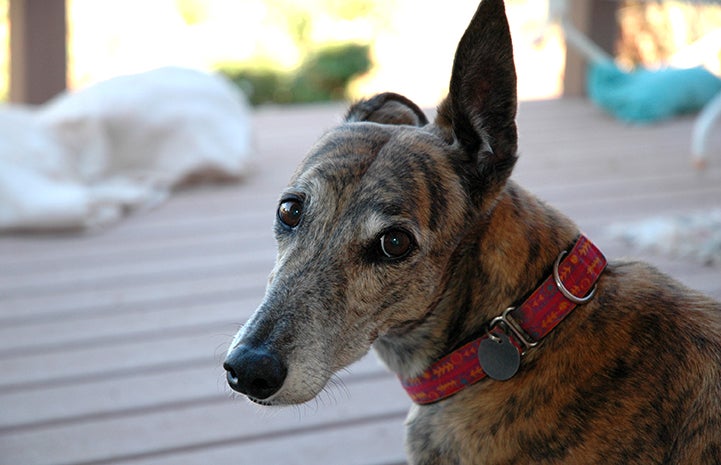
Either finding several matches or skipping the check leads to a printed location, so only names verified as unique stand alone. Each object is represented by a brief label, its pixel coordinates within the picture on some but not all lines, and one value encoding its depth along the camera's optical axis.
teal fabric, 6.31
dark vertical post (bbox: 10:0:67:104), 5.75
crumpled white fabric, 4.72
